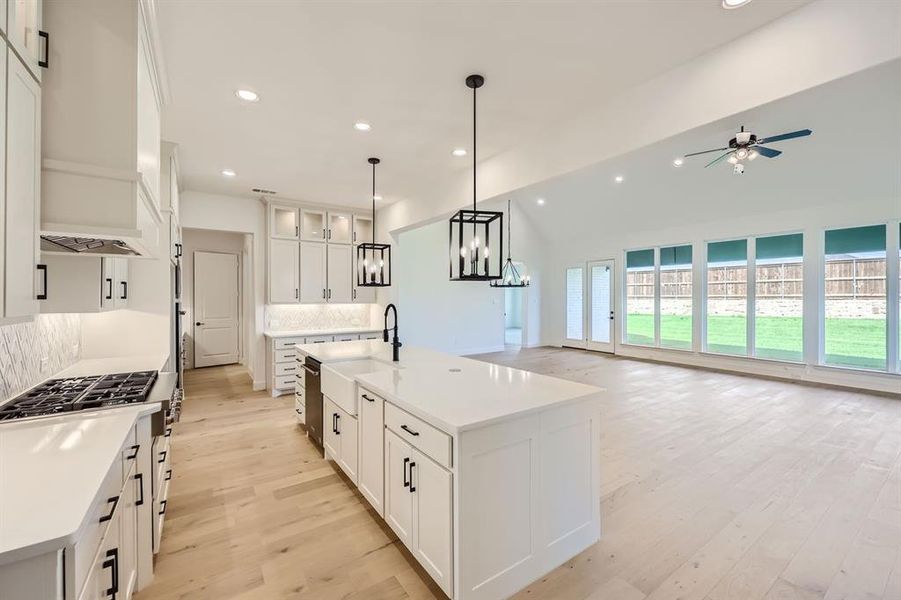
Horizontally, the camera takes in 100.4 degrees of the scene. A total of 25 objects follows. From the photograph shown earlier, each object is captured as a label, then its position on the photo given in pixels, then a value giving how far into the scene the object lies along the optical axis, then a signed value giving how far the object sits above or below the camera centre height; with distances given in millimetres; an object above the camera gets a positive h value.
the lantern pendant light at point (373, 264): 4227 +432
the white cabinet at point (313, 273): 5934 +392
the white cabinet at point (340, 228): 6219 +1166
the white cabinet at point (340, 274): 6172 +385
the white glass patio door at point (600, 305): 9312 -183
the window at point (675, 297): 7992 +23
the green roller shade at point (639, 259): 8614 +923
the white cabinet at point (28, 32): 1191 +919
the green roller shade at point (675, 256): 7984 +926
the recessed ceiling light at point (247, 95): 2820 +1538
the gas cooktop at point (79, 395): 1636 -496
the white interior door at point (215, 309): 7352 -241
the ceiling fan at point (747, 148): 3667 +1554
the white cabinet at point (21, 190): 1181 +358
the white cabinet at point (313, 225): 5980 +1164
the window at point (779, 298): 6543 +7
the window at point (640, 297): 8648 +23
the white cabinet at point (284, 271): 5688 +398
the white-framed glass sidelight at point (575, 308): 9953 -276
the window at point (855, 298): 5754 +9
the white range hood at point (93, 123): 1444 +696
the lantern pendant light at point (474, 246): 2529 +383
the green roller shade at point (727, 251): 7242 +935
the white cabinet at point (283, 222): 5730 +1169
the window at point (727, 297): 7254 +24
